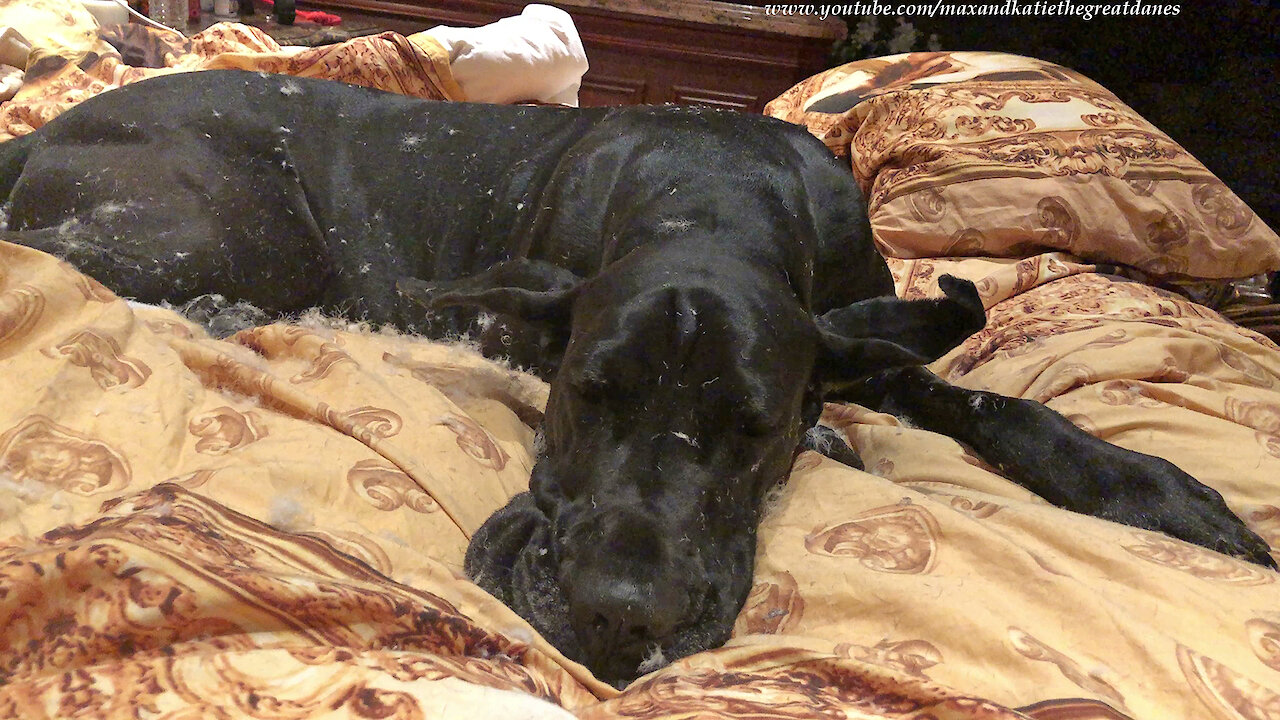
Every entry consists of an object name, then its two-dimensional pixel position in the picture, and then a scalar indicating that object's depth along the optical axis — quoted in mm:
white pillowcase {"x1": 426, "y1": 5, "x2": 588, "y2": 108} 2686
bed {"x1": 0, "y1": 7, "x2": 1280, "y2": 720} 659
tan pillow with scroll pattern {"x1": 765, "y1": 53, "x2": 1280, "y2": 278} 2221
